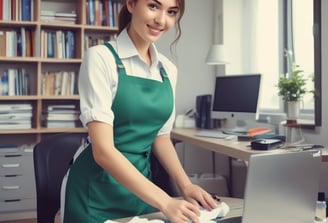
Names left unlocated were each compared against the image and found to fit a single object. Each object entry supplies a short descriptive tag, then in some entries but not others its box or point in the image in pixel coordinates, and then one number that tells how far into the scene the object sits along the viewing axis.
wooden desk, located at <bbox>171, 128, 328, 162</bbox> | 2.42
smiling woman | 1.22
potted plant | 2.89
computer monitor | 3.19
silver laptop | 1.02
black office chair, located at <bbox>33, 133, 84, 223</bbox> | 1.78
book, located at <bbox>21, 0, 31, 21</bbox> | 3.88
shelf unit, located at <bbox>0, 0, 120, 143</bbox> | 3.85
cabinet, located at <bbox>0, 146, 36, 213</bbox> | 3.69
